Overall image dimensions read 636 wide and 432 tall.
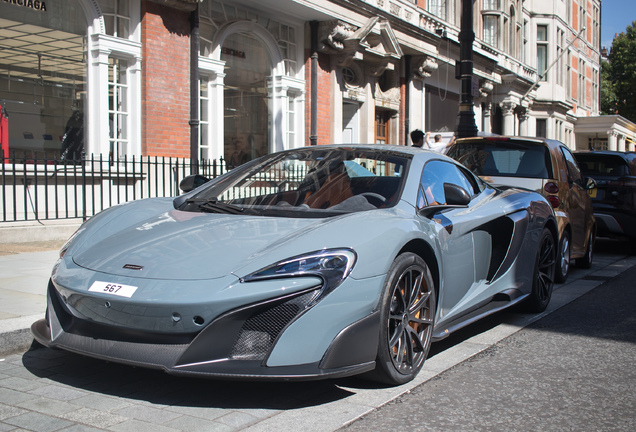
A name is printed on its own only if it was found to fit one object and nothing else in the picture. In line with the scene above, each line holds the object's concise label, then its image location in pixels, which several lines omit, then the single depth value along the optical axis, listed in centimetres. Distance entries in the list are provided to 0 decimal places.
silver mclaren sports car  311
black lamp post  1182
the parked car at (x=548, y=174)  774
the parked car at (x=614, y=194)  1070
